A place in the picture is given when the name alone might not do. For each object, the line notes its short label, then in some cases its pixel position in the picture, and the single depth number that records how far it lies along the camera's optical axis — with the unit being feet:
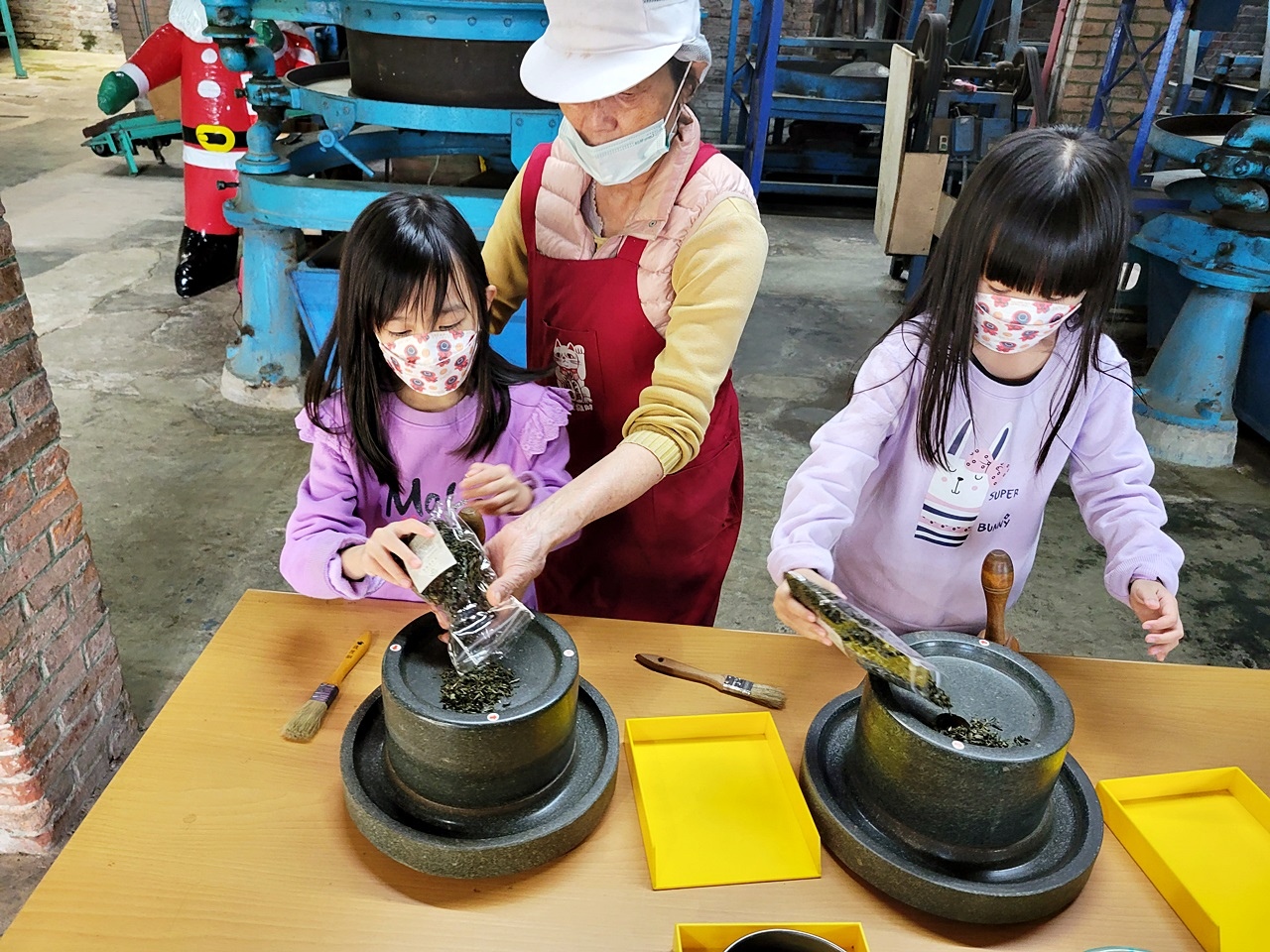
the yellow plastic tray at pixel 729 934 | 2.82
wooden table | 2.87
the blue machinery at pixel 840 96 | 15.71
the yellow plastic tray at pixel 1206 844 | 2.99
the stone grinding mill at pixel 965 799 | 2.84
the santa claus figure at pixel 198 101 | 13.82
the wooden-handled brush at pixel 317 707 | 3.55
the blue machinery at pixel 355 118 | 8.39
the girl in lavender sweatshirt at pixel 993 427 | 3.85
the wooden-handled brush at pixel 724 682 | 3.83
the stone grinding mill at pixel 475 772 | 2.89
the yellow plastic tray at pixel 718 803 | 3.10
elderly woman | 4.07
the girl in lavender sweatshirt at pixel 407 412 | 4.11
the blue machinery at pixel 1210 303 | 10.91
